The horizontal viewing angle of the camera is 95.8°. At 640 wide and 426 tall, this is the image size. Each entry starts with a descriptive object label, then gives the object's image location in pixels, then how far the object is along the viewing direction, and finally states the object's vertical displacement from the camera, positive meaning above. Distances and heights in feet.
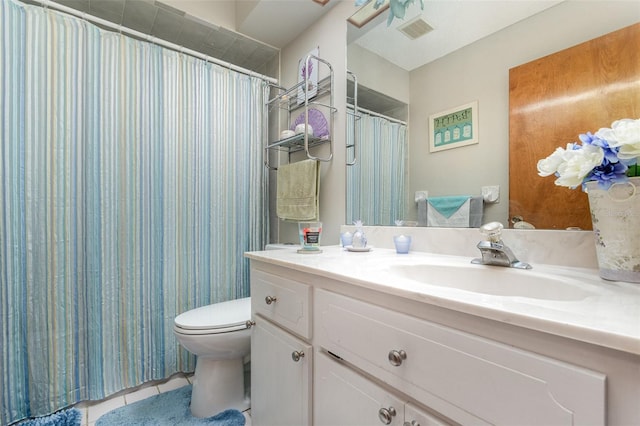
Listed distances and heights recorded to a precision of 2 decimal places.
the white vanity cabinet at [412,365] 1.25 -0.90
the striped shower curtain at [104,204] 4.06 +0.12
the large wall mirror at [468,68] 2.71 +1.64
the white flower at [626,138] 1.90 +0.47
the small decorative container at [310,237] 3.85 -0.36
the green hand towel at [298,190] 5.24 +0.38
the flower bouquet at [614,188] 1.98 +0.14
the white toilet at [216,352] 4.05 -2.07
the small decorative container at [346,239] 4.50 -0.45
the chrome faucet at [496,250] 2.68 -0.38
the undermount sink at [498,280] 2.20 -0.63
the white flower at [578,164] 2.06 +0.33
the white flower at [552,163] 2.32 +0.38
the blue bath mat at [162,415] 4.16 -3.05
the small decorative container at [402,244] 3.73 -0.44
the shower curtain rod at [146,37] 4.35 +3.08
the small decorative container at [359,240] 4.01 -0.42
